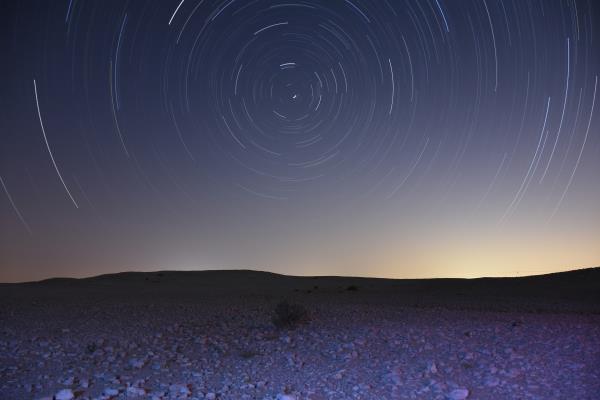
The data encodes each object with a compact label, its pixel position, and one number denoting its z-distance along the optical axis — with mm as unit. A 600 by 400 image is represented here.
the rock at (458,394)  7008
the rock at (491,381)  7469
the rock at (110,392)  7200
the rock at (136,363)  8680
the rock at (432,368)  8172
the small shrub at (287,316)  11617
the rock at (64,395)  6976
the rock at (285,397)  7031
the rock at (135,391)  7254
